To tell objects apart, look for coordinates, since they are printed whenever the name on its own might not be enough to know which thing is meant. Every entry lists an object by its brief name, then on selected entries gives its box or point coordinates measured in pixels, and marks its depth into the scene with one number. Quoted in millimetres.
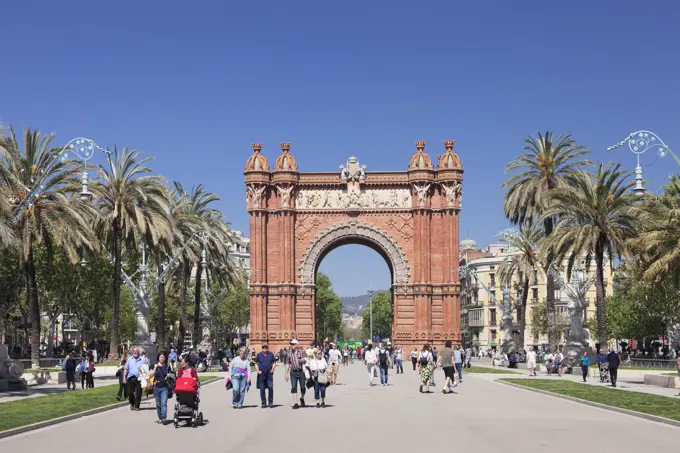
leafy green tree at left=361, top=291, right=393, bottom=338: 178875
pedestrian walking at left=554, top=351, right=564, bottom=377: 42938
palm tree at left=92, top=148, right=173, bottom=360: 44719
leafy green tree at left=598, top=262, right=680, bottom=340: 61188
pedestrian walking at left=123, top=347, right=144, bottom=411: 23047
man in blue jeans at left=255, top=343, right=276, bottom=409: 23438
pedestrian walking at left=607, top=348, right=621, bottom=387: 31859
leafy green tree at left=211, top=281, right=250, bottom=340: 96125
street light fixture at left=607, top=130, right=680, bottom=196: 25062
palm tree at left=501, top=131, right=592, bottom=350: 51031
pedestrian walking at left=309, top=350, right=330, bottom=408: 23750
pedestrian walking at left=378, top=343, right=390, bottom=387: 35062
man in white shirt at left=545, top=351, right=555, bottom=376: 44031
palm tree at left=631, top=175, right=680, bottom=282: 30484
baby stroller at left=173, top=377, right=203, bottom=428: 18375
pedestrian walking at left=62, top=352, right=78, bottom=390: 30766
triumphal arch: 65938
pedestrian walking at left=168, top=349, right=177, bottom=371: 36169
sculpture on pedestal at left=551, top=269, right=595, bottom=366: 44781
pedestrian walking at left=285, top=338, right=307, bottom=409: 23891
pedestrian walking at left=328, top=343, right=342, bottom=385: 36094
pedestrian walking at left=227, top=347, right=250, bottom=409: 23469
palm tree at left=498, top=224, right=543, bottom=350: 58925
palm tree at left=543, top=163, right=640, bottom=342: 40750
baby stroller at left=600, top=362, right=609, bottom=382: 35844
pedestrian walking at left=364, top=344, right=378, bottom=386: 35500
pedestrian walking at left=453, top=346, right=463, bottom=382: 36312
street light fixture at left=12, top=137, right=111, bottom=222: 28125
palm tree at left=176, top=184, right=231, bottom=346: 56875
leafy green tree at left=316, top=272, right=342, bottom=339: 131500
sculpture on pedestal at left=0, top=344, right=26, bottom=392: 29484
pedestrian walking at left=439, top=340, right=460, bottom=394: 29516
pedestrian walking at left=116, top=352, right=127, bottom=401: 24534
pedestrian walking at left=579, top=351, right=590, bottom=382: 37000
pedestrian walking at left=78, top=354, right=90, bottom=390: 32031
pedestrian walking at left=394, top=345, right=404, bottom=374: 48219
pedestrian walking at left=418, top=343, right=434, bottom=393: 30016
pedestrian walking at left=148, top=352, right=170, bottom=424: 19703
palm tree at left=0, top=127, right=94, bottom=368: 37156
